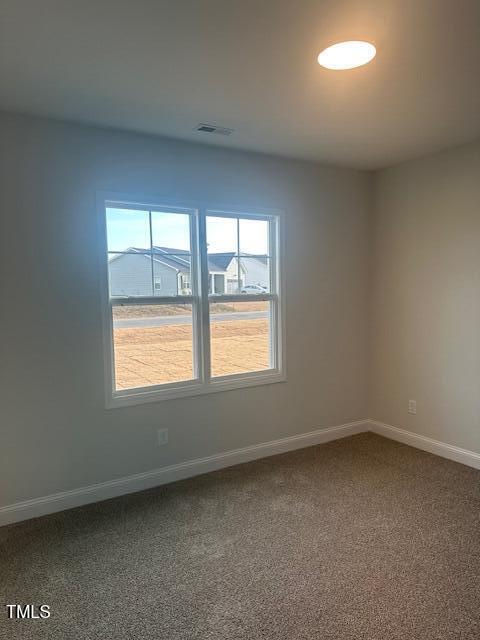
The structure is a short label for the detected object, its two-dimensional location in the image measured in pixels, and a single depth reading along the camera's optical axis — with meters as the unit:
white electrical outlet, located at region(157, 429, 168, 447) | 3.23
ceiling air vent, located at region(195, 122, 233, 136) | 2.89
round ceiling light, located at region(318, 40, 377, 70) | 1.91
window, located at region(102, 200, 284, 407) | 3.08
